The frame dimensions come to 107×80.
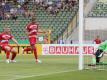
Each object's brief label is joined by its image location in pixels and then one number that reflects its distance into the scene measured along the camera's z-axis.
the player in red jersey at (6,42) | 22.98
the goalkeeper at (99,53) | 19.25
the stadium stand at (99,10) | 41.50
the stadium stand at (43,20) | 41.41
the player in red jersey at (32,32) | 22.69
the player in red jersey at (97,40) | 36.09
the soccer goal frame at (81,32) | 16.80
